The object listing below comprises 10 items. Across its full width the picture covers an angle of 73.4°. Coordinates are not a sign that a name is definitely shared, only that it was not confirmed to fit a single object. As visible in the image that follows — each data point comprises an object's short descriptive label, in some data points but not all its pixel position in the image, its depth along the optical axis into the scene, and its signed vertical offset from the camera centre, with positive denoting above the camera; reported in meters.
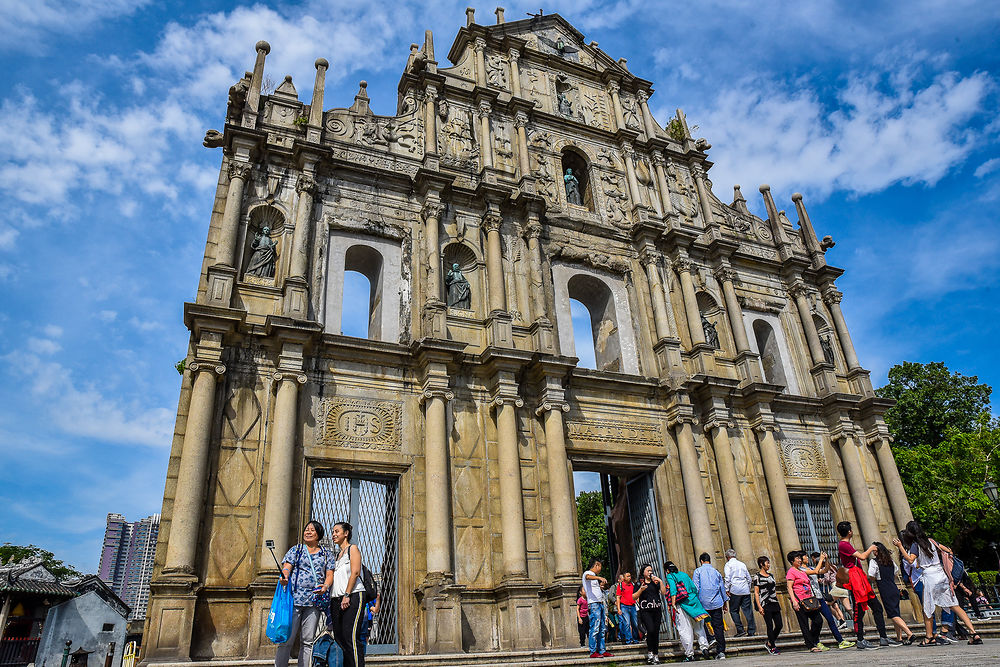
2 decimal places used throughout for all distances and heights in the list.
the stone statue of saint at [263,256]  13.06 +7.06
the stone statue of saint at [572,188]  17.86 +10.85
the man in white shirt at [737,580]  10.59 +0.62
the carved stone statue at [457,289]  14.36 +6.87
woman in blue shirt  5.75 +0.49
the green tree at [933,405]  30.61 +8.68
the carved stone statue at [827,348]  18.39 +6.79
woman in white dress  7.78 +0.38
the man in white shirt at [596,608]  9.56 +0.30
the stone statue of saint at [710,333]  16.91 +6.72
